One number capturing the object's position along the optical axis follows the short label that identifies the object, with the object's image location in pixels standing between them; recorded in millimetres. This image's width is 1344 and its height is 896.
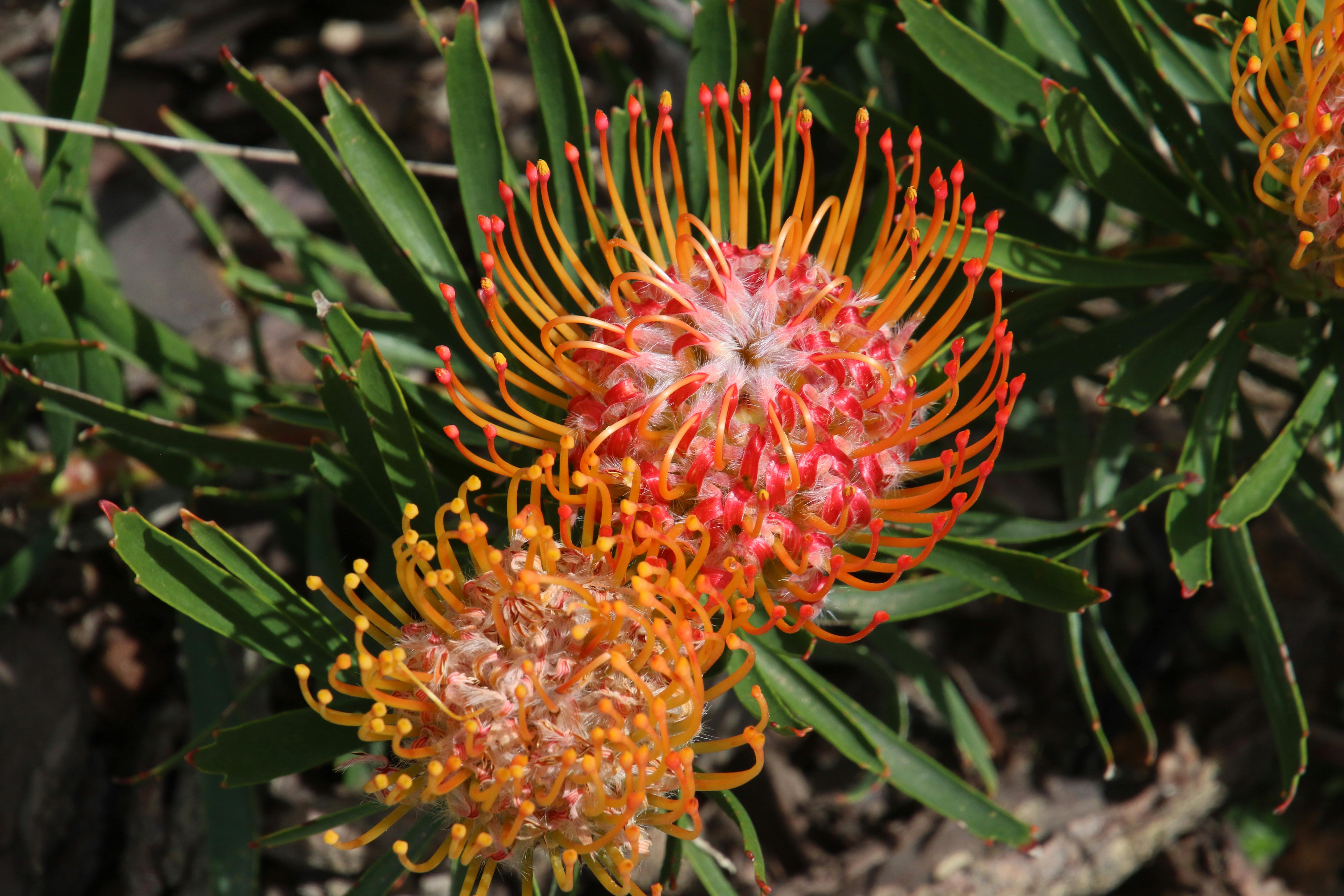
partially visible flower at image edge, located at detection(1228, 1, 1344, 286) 565
